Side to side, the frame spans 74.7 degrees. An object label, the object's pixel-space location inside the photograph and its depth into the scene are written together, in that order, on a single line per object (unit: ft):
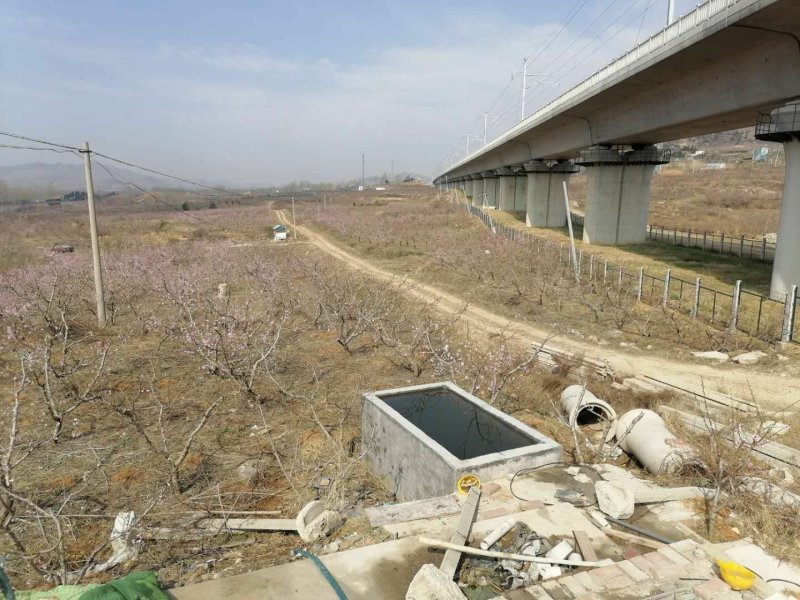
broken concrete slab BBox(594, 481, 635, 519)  18.52
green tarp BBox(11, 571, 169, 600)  12.94
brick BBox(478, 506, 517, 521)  19.03
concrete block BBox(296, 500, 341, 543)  19.10
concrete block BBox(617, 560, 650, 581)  15.42
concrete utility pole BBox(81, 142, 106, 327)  50.98
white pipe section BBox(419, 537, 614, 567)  16.03
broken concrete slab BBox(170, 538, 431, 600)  15.26
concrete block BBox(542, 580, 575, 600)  14.79
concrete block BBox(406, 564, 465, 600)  14.44
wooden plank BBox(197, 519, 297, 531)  20.61
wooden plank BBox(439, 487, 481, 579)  16.10
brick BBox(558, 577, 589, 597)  14.94
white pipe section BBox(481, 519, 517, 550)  17.28
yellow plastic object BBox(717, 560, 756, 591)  14.98
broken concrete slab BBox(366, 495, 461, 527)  18.90
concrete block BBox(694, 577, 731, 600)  14.82
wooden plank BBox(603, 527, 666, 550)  17.13
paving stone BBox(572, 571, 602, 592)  15.06
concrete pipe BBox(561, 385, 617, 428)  30.30
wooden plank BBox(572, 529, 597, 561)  16.52
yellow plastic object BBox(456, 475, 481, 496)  20.17
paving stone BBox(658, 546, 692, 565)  16.15
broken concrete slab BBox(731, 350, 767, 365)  41.11
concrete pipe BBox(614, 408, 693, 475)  23.97
